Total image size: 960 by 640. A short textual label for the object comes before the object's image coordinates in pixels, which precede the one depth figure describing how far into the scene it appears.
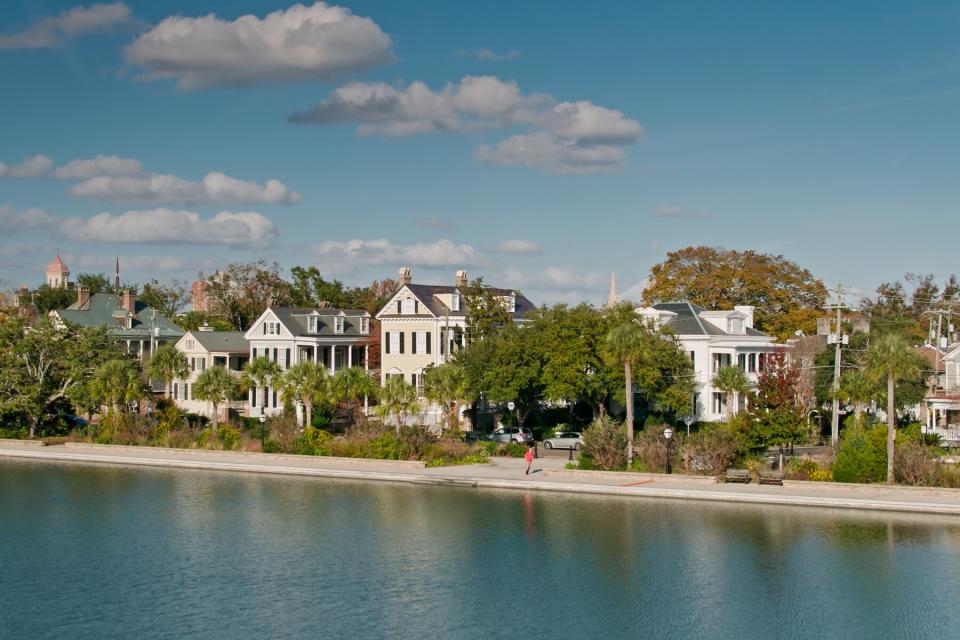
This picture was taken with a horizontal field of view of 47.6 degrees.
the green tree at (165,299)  129.88
